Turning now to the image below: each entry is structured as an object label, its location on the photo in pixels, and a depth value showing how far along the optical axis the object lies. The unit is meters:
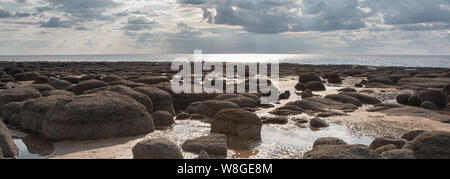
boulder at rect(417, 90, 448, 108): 16.56
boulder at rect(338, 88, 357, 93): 22.20
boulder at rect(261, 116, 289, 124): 11.91
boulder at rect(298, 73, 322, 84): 27.25
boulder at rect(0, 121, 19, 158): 7.21
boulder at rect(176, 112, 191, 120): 12.44
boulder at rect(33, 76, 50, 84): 21.94
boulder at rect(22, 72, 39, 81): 27.01
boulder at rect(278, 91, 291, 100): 18.66
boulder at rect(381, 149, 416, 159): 6.62
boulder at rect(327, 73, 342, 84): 31.69
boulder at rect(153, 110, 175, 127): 11.21
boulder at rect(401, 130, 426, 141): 9.25
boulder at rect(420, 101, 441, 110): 15.90
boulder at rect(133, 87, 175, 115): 12.81
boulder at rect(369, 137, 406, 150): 8.12
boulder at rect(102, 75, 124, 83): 18.88
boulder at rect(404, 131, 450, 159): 6.96
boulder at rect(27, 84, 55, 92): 14.63
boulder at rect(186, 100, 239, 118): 12.81
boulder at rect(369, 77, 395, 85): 27.81
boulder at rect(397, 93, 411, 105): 17.75
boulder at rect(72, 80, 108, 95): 14.91
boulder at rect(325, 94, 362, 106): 16.16
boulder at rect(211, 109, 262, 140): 9.55
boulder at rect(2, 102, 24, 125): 10.79
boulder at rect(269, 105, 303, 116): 13.67
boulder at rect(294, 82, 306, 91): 24.15
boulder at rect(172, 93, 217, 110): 14.83
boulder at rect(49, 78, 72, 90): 17.83
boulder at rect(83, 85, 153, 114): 11.48
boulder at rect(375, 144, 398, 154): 7.35
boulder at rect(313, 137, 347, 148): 7.85
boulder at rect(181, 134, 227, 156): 7.77
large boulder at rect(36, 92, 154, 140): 8.84
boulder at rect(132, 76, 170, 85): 18.66
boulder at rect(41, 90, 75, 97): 12.68
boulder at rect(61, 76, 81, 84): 25.30
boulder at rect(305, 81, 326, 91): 23.66
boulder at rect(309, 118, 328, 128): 11.27
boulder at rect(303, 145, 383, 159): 5.57
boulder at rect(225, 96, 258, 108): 14.57
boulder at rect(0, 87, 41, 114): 12.32
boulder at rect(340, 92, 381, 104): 16.87
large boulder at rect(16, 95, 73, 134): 9.66
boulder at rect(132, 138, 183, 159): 6.80
